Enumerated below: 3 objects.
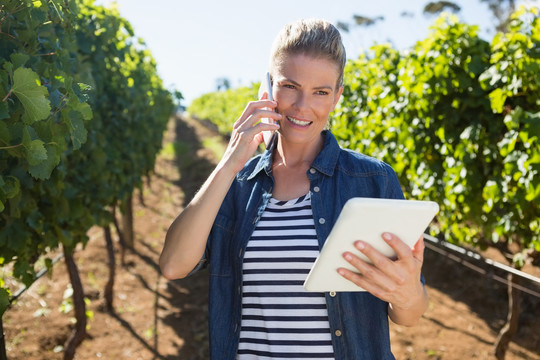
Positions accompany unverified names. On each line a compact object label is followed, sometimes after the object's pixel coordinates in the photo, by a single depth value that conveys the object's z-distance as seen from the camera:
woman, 1.53
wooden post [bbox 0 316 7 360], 2.16
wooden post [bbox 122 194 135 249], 7.16
